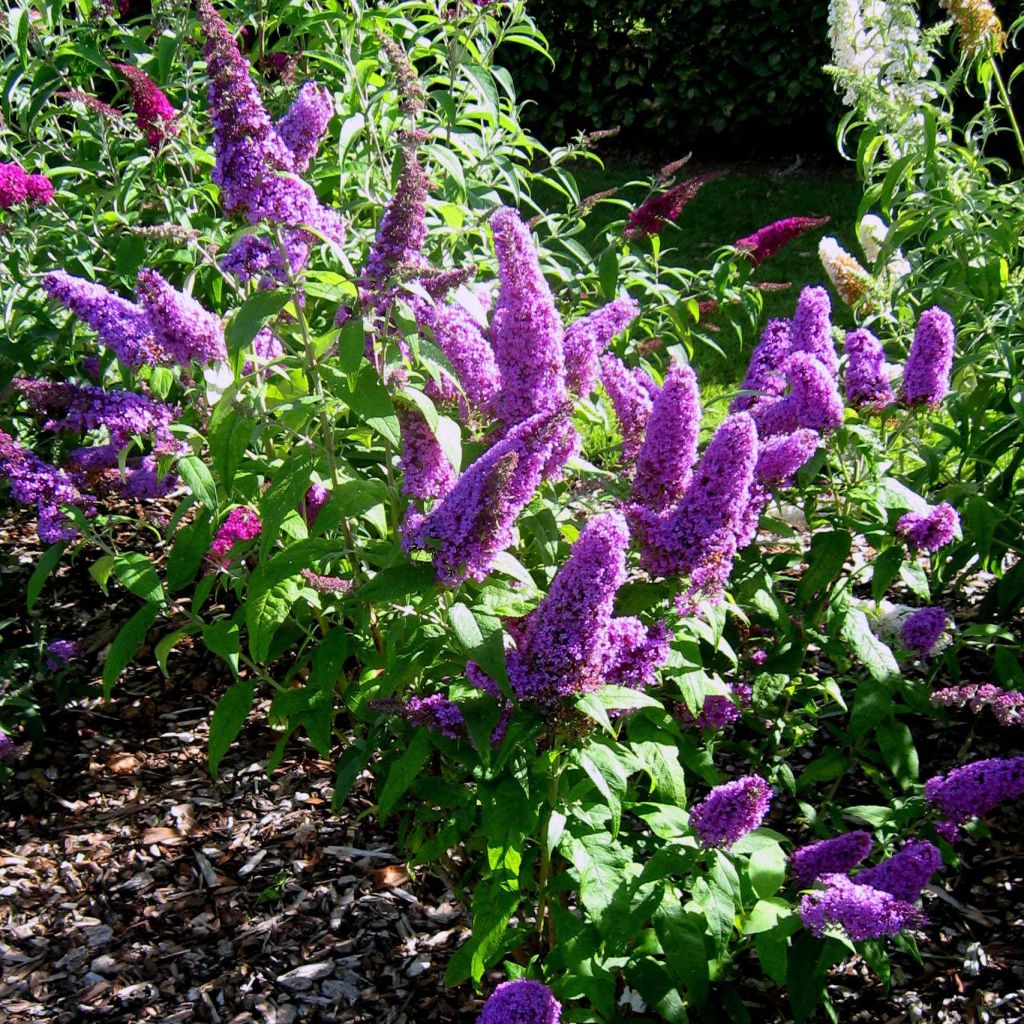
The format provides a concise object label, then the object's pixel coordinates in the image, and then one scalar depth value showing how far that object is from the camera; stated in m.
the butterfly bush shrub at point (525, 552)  2.19
